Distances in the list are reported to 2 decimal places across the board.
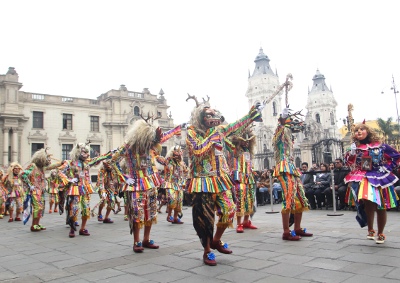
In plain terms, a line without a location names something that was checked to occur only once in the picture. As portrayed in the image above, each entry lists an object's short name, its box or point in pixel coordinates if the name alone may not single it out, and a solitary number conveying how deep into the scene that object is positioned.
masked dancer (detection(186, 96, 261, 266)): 4.41
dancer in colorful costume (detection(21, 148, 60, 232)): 8.22
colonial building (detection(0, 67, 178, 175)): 33.19
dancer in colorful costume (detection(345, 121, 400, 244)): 4.98
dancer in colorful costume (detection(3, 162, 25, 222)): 11.44
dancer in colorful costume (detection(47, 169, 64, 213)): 12.23
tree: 43.38
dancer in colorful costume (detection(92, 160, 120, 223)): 9.53
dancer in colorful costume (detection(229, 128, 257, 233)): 6.91
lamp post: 32.06
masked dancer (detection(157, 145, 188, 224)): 8.60
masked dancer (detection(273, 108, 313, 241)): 5.63
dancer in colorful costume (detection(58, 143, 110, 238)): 7.12
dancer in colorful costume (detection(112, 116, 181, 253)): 5.32
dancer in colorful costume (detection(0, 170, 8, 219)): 12.13
